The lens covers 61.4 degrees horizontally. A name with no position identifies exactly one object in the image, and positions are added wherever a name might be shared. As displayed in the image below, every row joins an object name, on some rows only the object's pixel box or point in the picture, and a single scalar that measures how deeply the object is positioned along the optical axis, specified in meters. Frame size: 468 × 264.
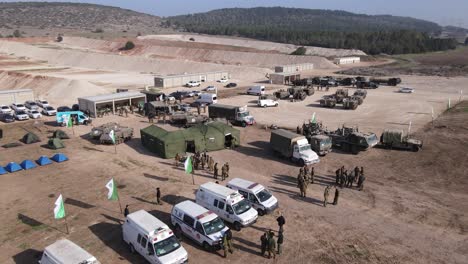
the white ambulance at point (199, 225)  19.48
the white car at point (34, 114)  49.78
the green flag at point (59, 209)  20.92
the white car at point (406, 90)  65.12
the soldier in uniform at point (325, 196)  24.47
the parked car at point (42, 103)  53.03
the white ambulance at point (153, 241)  17.86
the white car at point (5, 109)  51.00
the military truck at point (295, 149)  32.24
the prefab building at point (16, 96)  56.52
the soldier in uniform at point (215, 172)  29.19
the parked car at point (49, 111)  51.63
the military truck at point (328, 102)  55.06
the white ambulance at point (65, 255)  16.70
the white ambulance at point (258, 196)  23.08
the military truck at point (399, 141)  35.42
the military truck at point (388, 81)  73.07
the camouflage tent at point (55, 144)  37.22
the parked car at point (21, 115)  48.97
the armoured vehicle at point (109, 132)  38.53
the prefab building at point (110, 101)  49.91
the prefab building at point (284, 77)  78.31
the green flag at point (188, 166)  27.28
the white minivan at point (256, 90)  64.50
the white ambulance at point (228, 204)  21.50
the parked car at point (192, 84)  75.27
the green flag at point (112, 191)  23.20
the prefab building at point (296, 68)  89.62
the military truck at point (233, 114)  45.44
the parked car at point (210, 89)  69.81
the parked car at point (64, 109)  50.74
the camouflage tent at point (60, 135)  40.13
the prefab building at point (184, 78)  74.12
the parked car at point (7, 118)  48.59
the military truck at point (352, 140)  34.88
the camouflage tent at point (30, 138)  39.28
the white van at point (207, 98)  56.60
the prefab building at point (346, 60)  112.26
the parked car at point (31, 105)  51.31
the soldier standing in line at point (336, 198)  24.69
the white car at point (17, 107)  51.57
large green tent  34.31
